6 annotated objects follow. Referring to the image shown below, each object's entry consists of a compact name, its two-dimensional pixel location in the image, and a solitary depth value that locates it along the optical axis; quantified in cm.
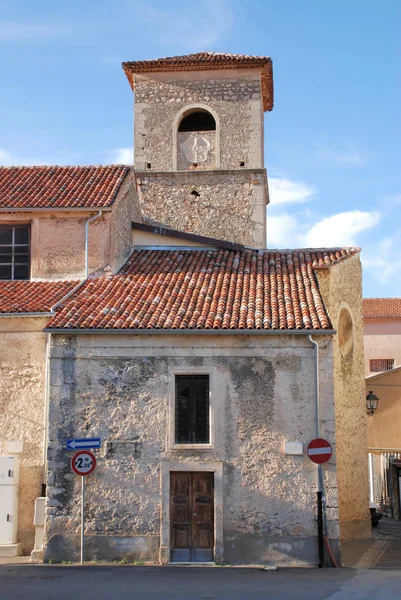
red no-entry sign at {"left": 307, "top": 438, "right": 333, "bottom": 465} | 1497
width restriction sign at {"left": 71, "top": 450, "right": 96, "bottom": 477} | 1494
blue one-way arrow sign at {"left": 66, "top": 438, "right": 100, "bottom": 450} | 1519
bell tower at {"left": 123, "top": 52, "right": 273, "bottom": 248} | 2545
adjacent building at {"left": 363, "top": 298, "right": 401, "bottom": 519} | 2770
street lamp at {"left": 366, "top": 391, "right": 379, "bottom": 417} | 2348
